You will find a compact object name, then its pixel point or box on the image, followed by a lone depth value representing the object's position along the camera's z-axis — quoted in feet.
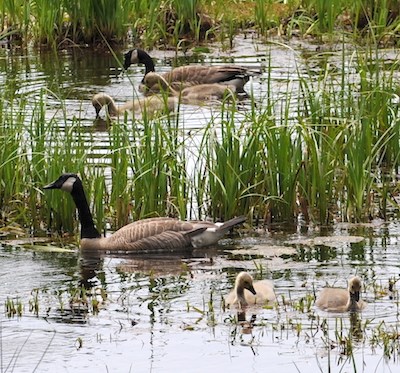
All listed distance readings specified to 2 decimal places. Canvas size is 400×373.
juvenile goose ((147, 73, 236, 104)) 113.68
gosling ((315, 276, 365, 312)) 63.05
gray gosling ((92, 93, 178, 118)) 106.83
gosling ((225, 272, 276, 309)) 64.59
